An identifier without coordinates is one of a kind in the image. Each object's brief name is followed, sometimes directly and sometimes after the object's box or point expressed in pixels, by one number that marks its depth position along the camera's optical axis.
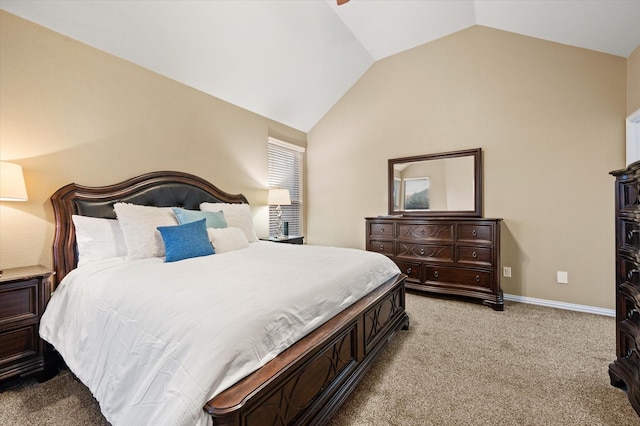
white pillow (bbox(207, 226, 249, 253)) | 2.57
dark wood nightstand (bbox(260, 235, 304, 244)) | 3.91
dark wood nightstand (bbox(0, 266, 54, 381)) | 1.75
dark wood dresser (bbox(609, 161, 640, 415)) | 1.47
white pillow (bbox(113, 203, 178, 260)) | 2.23
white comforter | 0.99
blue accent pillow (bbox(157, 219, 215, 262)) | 2.19
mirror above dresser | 3.58
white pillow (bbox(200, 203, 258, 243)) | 3.14
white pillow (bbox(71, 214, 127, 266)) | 2.19
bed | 1.00
